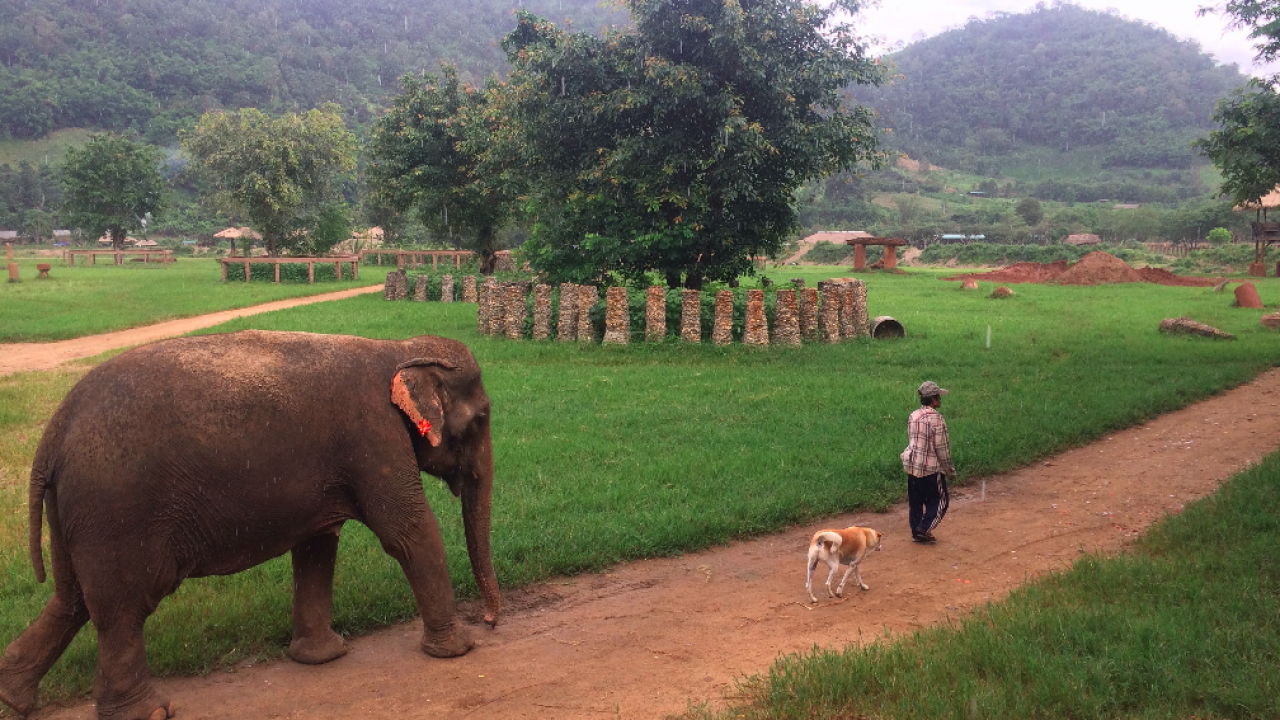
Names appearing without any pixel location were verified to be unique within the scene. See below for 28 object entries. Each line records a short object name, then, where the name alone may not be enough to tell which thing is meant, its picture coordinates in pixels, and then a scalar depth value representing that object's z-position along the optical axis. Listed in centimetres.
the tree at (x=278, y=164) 3953
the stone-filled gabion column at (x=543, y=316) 1905
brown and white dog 639
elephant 456
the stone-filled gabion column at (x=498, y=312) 1983
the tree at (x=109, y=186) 5475
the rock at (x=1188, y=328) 1900
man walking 761
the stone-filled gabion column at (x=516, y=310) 1928
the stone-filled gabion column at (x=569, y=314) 1878
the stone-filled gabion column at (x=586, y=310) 1859
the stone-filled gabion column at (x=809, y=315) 1911
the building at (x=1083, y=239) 6901
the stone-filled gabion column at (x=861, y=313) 1994
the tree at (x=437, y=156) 3172
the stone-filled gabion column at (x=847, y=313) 1953
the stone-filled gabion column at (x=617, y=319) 1808
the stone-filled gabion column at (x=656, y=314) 1827
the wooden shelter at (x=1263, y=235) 4350
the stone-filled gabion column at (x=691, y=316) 1812
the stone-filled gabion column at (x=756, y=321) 1819
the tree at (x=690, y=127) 1792
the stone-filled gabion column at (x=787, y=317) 1831
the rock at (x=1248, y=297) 2597
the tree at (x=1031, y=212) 8038
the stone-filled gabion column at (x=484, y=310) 2009
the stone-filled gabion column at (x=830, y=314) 1911
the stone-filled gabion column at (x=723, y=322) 1814
